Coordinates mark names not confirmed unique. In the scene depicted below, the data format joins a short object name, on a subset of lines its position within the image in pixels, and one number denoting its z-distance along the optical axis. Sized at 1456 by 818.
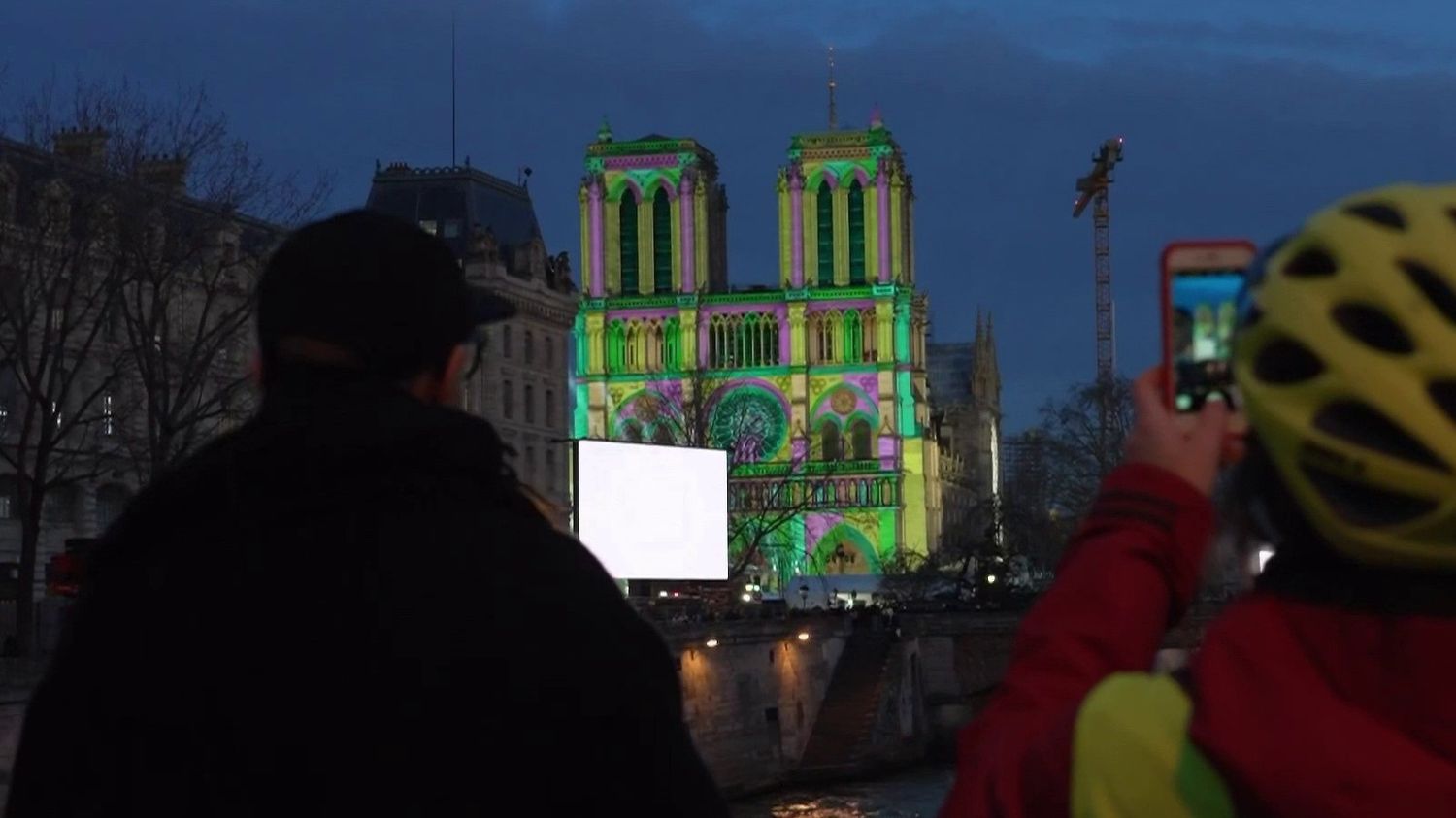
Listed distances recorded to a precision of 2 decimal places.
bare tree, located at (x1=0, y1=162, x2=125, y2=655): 33.03
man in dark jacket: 2.87
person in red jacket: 2.12
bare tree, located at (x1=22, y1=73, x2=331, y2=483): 35.34
